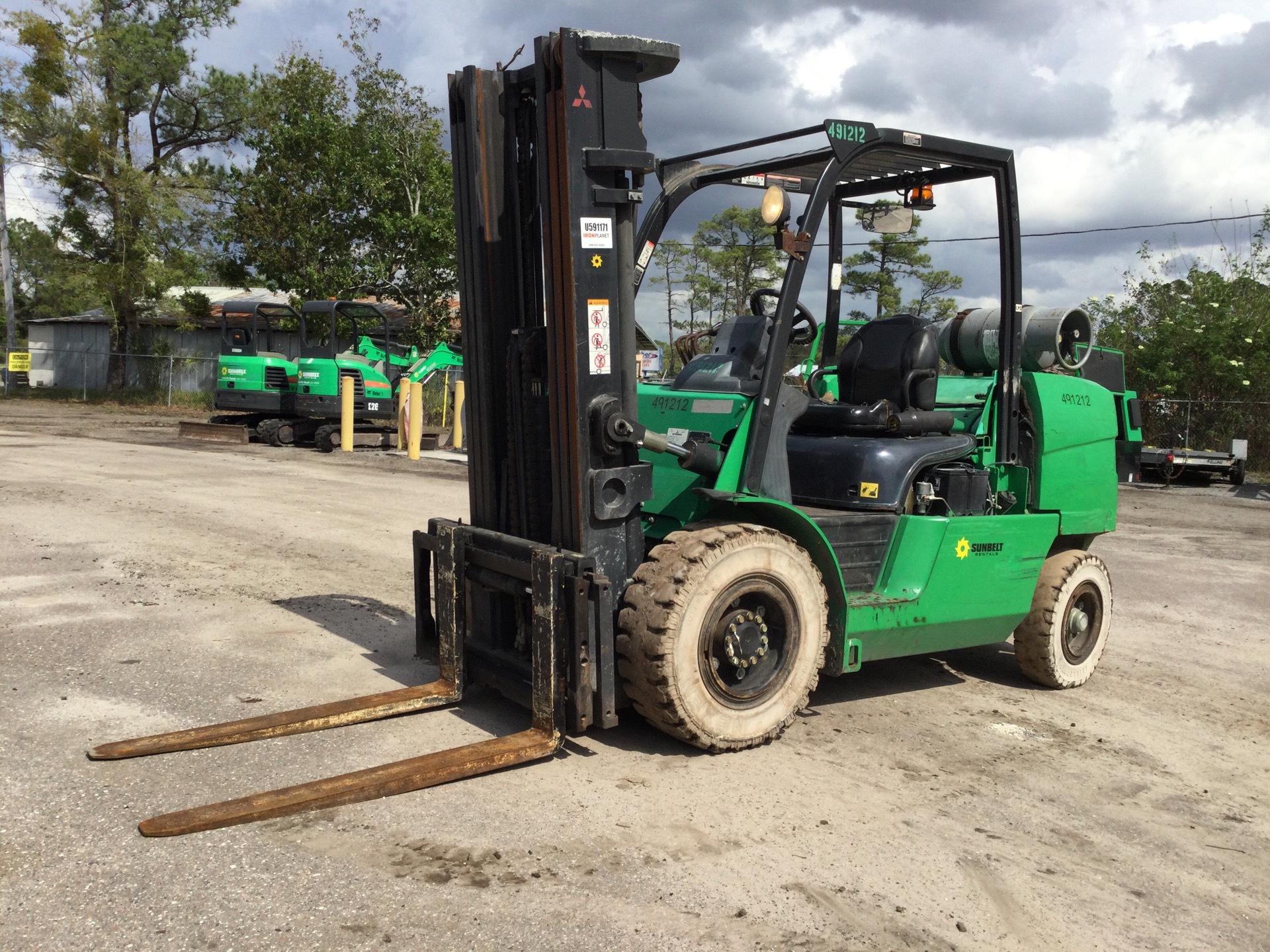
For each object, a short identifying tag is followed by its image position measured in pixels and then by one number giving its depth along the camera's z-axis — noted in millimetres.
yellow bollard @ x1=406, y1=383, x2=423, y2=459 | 21438
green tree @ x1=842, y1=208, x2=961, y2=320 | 26297
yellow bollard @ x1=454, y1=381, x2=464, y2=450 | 22594
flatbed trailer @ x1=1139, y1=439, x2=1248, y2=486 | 20891
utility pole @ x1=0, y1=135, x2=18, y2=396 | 40125
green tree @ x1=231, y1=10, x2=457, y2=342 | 33750
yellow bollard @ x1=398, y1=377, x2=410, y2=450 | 22562
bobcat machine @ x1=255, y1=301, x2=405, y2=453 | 23219
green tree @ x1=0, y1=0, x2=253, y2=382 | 37594
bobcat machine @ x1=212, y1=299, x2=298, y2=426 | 23703
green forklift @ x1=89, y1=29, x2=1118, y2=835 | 4758
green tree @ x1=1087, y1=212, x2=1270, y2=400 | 24344
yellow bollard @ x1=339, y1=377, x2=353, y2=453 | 22578
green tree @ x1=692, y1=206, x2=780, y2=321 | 23297
